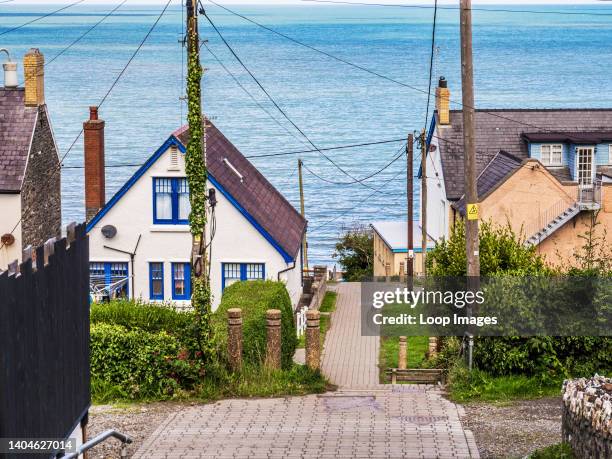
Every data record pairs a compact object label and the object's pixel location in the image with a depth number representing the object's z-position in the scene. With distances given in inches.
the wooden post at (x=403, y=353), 1216.2
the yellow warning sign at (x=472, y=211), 1035.3
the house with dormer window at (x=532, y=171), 1784.0
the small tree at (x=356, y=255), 2888.8
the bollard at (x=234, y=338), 995.3
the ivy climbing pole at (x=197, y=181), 984.3
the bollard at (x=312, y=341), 1013.8
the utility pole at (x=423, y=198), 2001.7
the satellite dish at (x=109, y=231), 1656.0
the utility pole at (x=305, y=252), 2571.9
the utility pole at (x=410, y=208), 1950.1
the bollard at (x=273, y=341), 1013.2
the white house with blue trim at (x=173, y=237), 1630.2
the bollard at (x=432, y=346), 1200.0
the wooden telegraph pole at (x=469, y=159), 1018.7
